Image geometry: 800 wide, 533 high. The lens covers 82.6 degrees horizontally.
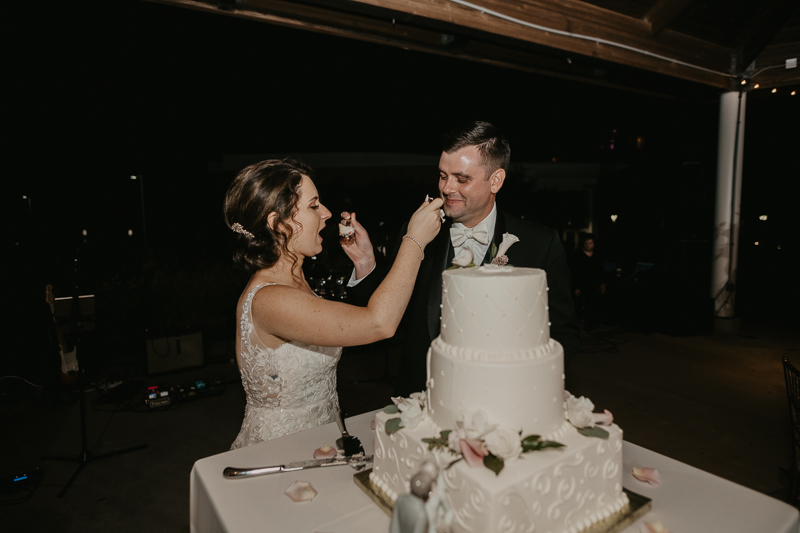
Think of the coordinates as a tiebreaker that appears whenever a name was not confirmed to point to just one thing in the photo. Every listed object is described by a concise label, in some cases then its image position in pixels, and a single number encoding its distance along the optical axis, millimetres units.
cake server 1595
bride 1708
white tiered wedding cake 1042
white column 7277
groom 2129
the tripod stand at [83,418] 3607
